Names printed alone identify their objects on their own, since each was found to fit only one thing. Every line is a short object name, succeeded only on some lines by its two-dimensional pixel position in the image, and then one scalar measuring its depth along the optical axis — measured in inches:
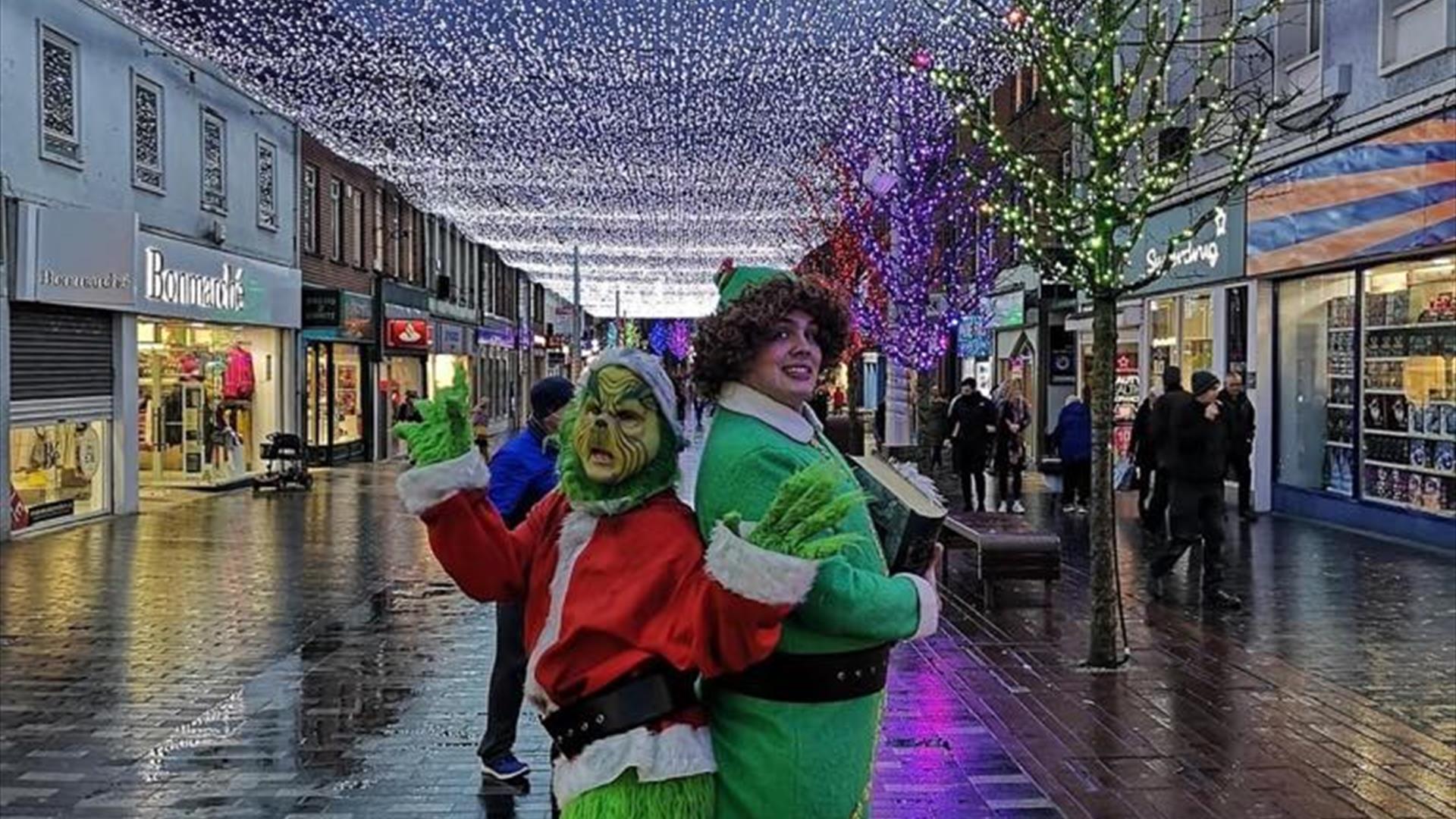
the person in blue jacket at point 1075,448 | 702.5
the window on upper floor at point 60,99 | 644.1
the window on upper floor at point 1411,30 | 554.6
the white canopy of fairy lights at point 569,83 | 586.9
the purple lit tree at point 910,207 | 861.8
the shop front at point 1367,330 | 584.4
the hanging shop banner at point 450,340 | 1569.9
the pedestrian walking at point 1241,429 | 680.4
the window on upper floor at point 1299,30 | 694.5
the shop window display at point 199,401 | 850.8
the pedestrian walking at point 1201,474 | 435.2
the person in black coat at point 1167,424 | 439.2
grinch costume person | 106.0
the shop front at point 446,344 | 1547.7
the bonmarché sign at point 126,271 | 616.7
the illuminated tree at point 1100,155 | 338.6
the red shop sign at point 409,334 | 1273.4
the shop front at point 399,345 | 1278.3
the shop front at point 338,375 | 1045.8
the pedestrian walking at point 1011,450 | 743.7
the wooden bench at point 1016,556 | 419.5
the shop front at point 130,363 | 632.4
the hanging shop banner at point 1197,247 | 772.0
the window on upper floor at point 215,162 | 863.7
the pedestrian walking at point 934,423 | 871.1
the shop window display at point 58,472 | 627.5
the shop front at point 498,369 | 1933.2
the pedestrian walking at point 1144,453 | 644.1
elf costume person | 114.0
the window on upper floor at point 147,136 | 748.6
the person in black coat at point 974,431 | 741.9
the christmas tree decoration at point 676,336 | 3705.7
